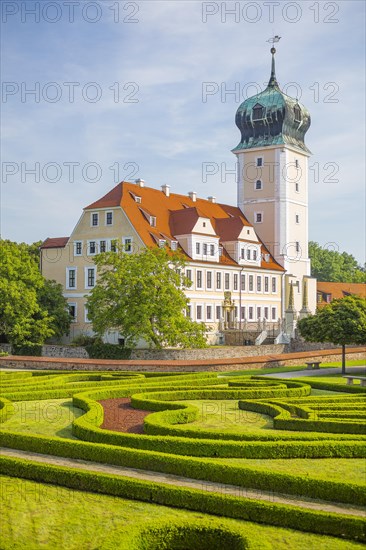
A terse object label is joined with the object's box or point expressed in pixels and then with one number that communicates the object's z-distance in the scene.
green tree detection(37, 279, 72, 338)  53.50
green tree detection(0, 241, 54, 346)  49.44
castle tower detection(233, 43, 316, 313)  70.12
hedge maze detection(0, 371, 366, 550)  11.40
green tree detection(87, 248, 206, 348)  46.00
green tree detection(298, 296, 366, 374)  38.12
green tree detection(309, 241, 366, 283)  112.31
